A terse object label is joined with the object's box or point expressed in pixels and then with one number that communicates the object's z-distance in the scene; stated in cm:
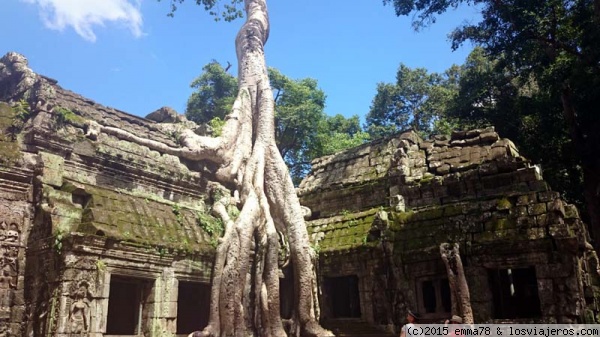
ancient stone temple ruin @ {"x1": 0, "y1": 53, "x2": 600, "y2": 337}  803
